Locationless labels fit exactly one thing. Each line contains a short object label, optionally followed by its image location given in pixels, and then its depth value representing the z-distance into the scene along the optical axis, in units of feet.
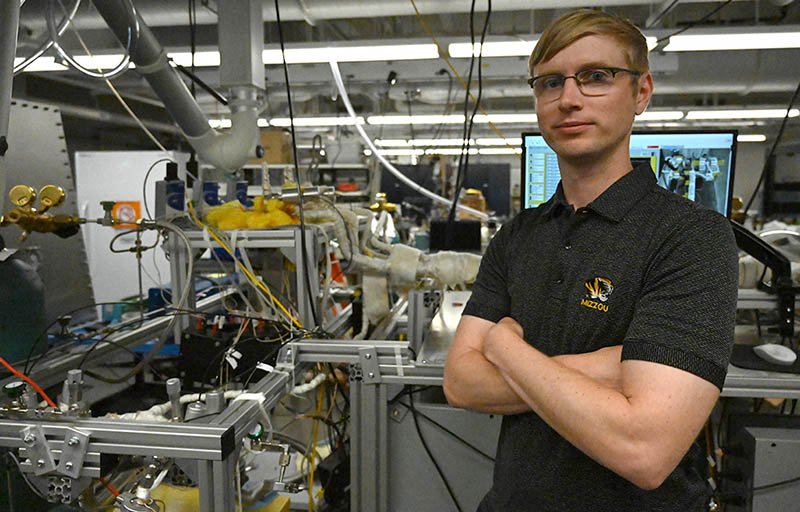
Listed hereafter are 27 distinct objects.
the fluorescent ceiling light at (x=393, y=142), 26.68
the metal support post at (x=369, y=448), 4.84
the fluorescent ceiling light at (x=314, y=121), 18.88
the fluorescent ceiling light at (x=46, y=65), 12.09
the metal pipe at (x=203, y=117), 5.75
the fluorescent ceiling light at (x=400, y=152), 31.19
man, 2.44
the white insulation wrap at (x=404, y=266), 5.71
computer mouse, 4.50
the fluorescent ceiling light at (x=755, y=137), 27.94
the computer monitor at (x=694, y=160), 5.64
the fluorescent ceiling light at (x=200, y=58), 10.50
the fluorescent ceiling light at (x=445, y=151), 21.76
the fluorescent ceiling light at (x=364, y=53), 9.53
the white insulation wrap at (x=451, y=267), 5.78
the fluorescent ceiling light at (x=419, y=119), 19.71
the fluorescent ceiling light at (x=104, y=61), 10.54
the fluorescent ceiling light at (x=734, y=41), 8.94
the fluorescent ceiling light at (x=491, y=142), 27.04
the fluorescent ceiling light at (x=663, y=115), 19.48
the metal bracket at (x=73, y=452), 3.29
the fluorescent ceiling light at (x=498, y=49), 9.67
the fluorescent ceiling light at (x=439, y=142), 25.58
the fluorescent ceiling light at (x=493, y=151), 31.92
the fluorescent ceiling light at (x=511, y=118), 20.05
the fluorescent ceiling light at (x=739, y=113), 17.99
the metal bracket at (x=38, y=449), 3.32
